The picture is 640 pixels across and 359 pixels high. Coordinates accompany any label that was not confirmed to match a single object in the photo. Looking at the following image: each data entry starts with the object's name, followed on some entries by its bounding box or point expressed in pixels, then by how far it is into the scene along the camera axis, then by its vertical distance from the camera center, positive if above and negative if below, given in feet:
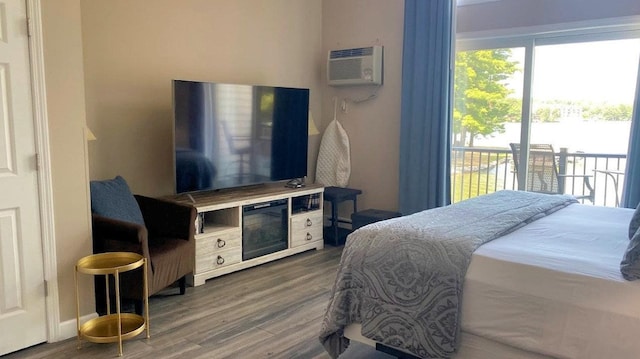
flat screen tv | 12.40 -0.29
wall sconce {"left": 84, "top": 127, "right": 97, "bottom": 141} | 10.43 -0.28
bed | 6.03 -2.24
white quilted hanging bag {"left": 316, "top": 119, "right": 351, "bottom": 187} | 17.31 -1.14
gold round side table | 8.66 -3.57
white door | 8.30 -1.26
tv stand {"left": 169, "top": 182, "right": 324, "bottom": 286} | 12.45 -2.75
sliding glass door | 13.04 +0.32
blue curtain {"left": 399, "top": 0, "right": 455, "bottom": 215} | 14.73 +0.58
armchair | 9.75 -2.32
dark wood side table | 16.10 -2.54
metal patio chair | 14.02 -1.40
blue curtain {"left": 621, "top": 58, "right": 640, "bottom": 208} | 11.99 -0.93
